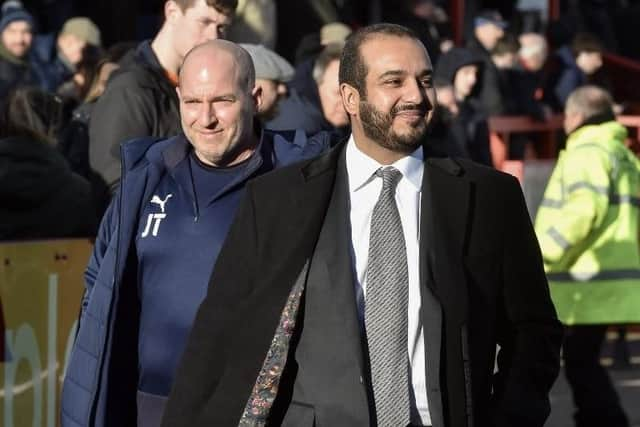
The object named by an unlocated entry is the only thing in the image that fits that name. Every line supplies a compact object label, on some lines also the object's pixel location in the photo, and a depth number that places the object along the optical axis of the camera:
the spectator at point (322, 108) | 15.49
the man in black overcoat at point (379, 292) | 7.96
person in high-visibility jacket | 18.45
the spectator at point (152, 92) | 12.12
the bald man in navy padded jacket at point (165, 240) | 9.73
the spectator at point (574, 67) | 34.16
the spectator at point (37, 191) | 14.24
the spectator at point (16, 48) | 23.67
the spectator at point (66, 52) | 24.92
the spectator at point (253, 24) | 21.94
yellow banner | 13.60
